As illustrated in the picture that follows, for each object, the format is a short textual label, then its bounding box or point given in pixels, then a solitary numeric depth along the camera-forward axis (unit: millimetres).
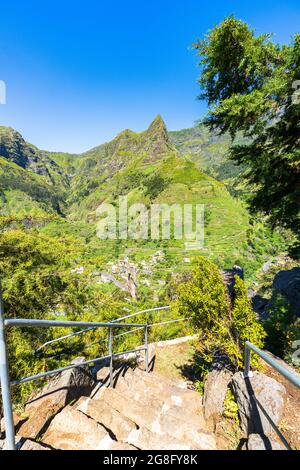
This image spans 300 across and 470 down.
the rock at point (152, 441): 2334
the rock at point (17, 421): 2920
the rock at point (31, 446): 1798
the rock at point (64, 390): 3307
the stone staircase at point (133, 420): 2393
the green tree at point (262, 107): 5527
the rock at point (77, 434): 2279
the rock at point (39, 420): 2729
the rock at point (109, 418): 2758
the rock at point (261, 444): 2112
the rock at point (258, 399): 2889
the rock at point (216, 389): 3544
